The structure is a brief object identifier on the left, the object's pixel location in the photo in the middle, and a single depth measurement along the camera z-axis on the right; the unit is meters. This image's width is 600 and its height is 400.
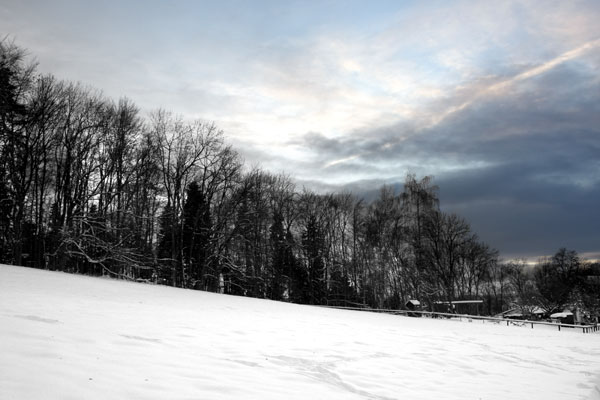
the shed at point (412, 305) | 41.62
